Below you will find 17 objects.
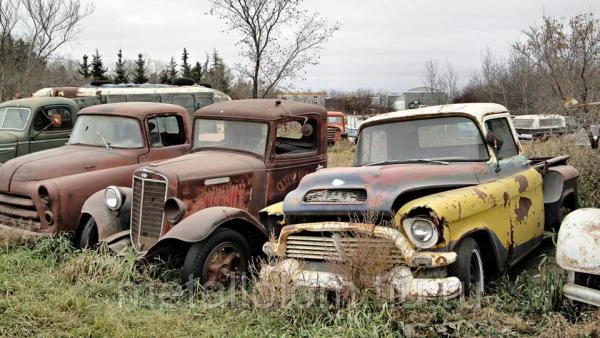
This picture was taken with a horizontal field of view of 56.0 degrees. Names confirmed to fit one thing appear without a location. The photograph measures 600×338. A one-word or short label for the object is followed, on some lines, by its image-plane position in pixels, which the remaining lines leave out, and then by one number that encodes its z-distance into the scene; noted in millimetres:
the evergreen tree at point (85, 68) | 45406
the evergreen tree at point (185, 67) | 43844
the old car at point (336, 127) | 21531
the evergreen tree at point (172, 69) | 46312
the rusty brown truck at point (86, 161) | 7141
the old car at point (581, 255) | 4125
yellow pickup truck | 4391
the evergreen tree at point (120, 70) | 44625
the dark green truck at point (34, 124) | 9836
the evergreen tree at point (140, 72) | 44062
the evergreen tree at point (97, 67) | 44469
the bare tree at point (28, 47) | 26281
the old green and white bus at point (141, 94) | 14820
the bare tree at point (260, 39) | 17031
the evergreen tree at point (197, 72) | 42344
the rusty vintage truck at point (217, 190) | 5641
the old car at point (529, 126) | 18031
